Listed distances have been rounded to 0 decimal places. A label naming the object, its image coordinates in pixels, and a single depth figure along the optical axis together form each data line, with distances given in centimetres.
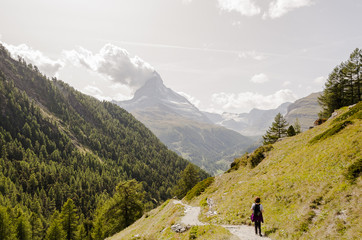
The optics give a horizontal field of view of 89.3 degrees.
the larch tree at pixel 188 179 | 8319
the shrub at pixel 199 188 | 4500
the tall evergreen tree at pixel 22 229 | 5808
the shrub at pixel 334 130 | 2800
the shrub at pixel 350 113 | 3284
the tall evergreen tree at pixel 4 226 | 5249
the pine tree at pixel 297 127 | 8454
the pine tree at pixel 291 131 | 6191
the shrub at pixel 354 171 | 1570
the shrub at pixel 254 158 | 4138
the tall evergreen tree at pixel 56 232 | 5447
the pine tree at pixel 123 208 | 5644
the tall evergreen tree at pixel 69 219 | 6034
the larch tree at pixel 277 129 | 7520
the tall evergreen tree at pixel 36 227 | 7400
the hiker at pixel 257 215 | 1600
